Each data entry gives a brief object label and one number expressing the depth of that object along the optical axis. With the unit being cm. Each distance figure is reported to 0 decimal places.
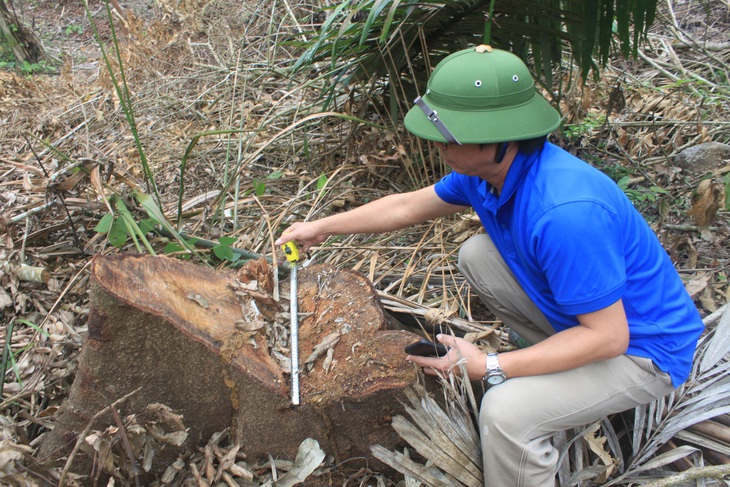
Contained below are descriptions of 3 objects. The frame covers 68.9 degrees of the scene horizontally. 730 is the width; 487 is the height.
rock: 327
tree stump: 174
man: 148
